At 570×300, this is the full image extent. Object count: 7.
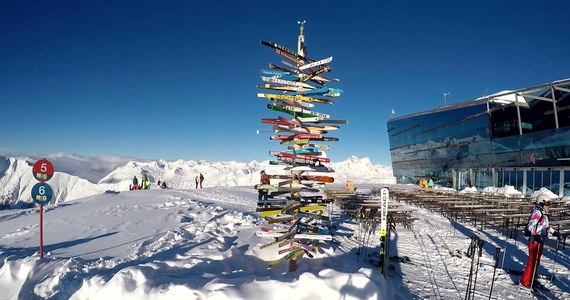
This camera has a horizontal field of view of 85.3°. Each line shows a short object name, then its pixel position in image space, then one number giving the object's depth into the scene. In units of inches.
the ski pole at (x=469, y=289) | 196.2
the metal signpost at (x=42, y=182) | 267.0
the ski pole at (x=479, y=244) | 200.2
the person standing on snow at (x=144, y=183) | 1117.9
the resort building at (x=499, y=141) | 987.9
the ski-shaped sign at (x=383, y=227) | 209.5
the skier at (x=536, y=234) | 232.2
